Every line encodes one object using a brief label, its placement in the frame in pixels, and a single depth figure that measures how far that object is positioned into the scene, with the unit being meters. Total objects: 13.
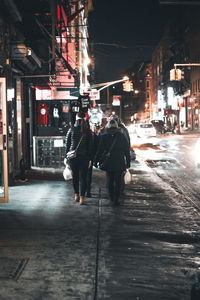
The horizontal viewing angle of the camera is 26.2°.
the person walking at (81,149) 8.73
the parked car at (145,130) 42.92
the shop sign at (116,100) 57.13
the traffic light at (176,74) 32.19
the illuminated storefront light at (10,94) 11.30
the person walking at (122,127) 9.92
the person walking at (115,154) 8.73
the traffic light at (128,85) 36.37
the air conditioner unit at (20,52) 11.69
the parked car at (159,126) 56.56
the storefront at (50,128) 16.14
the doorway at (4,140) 8.62
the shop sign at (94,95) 39.14
